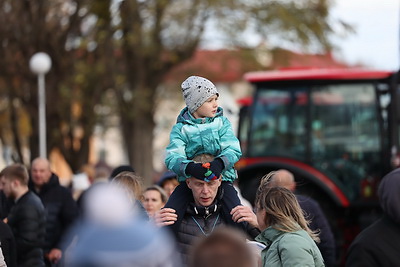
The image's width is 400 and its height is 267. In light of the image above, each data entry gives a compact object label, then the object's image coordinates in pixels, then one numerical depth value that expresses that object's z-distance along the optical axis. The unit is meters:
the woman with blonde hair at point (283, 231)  9.39
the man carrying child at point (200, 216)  9.30
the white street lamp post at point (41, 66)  32.76
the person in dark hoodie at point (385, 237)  8.80
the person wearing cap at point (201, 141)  9.43
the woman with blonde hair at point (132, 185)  10.97
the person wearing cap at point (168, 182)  17.16
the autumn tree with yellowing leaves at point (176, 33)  45.53
